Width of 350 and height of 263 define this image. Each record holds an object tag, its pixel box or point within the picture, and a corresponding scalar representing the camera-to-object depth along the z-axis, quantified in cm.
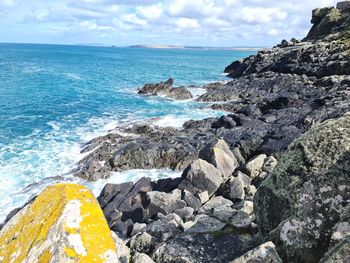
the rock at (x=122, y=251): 870
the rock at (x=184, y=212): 1514
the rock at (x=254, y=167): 2016
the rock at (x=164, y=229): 1034
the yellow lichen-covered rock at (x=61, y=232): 429
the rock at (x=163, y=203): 1648
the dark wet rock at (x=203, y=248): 763
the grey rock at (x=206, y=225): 896
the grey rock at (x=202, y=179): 1858
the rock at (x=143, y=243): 965
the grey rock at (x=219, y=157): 2053
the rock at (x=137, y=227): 1454
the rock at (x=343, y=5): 10049
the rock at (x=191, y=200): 1698
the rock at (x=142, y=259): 770
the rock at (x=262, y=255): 599
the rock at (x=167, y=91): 5972
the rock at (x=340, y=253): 444
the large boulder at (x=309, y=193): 639
